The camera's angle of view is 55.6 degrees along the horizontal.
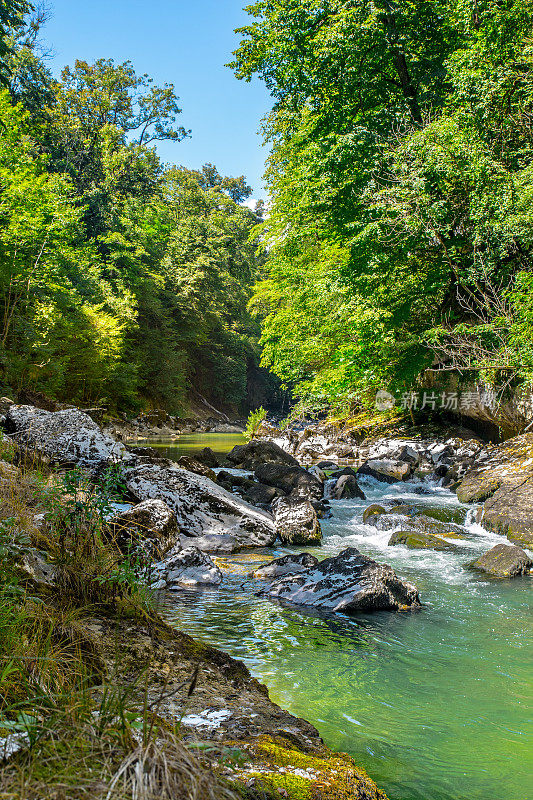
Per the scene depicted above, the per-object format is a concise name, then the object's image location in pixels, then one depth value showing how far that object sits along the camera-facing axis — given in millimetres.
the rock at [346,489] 12156
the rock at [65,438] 9516
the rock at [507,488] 8508
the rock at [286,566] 6223
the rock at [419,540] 7984
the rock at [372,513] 9625
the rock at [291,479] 11160
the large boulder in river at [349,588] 5371
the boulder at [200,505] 8016
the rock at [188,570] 6031
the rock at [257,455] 15953
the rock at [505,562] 6586
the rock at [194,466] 11312
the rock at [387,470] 14180
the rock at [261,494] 10524
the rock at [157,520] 6441
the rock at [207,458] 14790
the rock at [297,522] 8312
